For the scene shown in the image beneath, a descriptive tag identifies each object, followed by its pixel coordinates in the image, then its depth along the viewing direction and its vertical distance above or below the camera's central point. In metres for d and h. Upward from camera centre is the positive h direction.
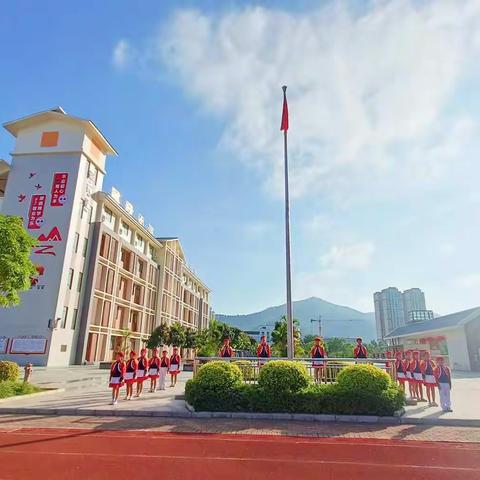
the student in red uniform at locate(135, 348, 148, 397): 14.82 -0.30
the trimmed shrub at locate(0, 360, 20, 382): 14.99 -0.39
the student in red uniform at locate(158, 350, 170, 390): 16.97 -0.25
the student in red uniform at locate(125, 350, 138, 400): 13.73 -0.35
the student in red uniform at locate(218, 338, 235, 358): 15.61 +0.49
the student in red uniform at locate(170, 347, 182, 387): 18.34 -0.13
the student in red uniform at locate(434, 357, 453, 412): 11.97 -0.55
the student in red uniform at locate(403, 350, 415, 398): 14.69 -0.17
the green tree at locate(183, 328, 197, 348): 43.24 +2.53
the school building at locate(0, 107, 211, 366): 31.09 +10.08
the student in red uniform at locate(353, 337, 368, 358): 15.16 +0.56
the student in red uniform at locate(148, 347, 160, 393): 16.14 -0.24
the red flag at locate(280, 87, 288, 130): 16.35 +9.91
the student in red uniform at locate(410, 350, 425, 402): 13.92 -0.26
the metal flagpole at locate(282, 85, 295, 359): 13.89 +3.44
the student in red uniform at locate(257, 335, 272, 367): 15.66 +0.56
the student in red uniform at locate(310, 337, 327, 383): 13.05 +0.33
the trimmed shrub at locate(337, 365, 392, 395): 10.86 -0.35
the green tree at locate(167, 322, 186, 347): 40.47 +2.64
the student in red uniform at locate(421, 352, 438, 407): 13.06 -0.21
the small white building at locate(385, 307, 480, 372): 34.89 +2.79
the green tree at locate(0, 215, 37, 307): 14.09 +3.50
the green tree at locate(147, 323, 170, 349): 39.97 +2.47
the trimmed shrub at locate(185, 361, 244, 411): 11.20 -0.68
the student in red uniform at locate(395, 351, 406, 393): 15.47 -0.14
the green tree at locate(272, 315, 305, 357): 39.06 +2.45
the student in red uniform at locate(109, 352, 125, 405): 12.74 -0.45
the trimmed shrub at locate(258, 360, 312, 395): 11.20 -0.34
